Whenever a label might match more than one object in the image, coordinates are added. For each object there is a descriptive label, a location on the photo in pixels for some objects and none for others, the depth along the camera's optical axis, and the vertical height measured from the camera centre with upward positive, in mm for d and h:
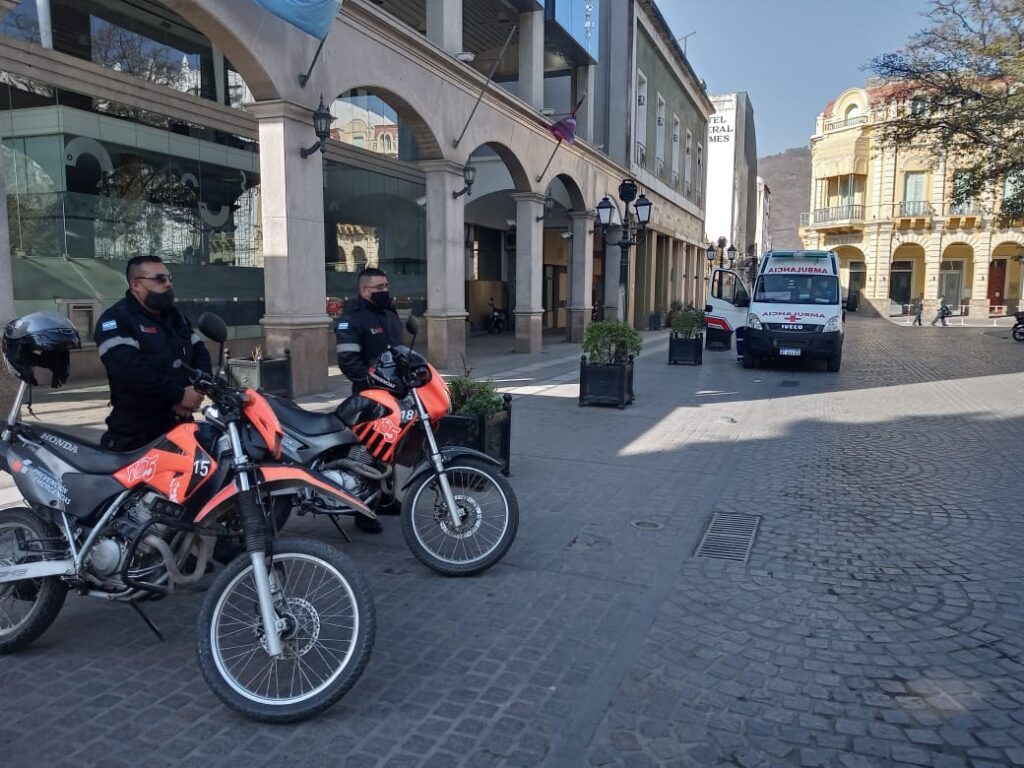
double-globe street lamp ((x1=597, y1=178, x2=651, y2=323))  15492 +1788
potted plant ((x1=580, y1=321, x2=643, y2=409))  10641 -843
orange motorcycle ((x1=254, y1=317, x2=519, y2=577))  4523 -982
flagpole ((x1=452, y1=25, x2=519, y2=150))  14333 +3434
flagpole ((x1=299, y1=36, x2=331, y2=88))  10334 +2981
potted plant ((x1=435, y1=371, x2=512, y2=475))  6516 -1010
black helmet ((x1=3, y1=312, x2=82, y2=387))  3484 -207
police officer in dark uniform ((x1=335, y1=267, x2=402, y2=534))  5336 -225
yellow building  46781 +4813
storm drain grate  5078 -1641
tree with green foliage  17250 +5066
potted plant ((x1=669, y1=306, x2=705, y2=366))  16922 -862
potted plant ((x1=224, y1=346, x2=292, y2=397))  10305 -987
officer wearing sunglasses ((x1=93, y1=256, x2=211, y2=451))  3984 -318
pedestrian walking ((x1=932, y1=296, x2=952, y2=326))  37156 -451
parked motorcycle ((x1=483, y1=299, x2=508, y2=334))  26612 -733
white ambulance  15414 -142
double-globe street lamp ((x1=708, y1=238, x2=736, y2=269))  32819 +2481
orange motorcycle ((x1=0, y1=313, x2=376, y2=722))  3033 -1092
